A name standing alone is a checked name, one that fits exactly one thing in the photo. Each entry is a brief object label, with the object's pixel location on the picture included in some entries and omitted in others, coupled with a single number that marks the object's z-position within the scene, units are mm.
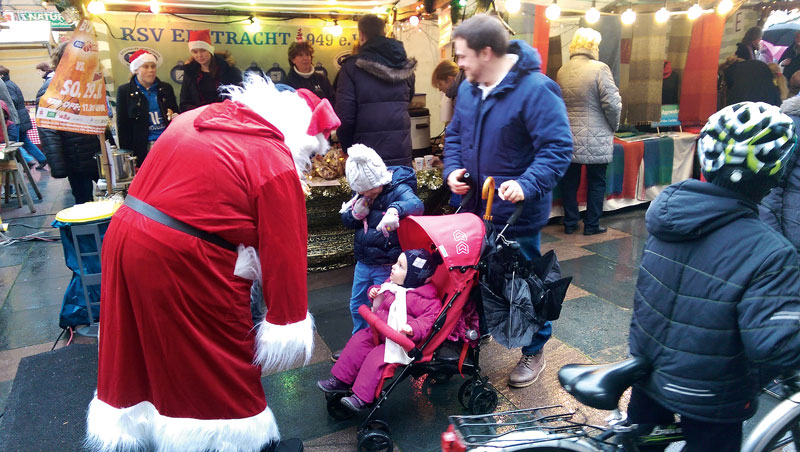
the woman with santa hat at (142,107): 5711
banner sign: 6348
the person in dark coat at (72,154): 6602
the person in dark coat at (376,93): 4715
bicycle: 1837
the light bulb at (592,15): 6887
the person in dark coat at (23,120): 9812
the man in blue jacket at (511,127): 2973
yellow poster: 4797
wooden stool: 8219
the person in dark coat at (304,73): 6805
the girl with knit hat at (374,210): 3273
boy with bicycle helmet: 1616
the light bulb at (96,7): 5645
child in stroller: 2773
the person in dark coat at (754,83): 7547
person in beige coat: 6156
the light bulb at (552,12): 6211
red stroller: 2766
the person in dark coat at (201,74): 6301
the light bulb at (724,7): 7139
